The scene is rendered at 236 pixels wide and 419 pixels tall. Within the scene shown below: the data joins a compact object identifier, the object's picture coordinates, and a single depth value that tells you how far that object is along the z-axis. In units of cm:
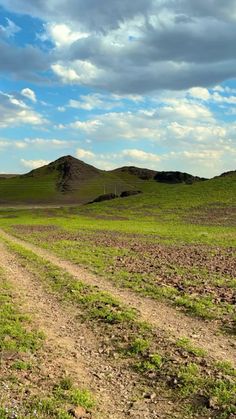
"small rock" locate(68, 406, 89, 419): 810
